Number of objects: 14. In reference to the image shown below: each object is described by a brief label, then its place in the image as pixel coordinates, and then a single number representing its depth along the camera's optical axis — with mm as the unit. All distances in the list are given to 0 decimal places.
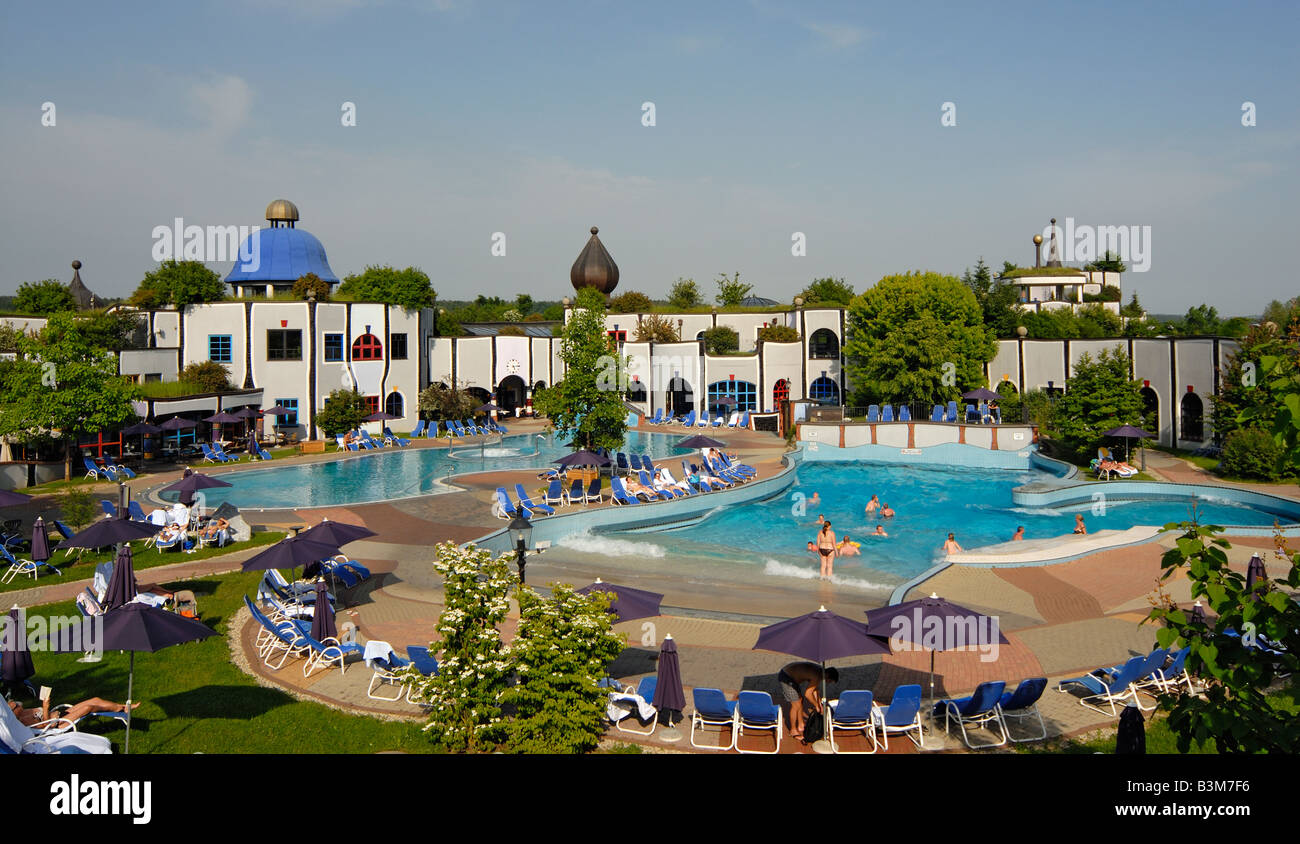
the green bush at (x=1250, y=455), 25266
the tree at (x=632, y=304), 49969
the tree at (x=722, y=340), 48375
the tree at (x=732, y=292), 56688
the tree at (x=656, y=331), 46031
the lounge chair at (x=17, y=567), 15843
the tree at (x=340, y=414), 36781
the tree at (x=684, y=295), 54719
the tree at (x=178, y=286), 37156
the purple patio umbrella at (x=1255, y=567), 12352
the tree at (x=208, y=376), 35781
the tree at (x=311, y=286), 40969
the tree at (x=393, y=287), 41281
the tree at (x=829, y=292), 60850
